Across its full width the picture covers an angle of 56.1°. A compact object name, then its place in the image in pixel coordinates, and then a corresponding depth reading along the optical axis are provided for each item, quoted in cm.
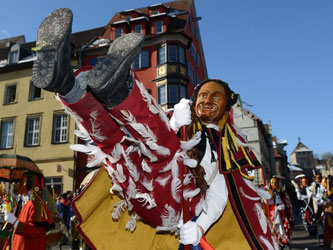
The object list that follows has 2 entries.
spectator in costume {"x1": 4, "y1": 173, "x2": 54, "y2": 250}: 466
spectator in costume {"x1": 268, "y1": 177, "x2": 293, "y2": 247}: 954
